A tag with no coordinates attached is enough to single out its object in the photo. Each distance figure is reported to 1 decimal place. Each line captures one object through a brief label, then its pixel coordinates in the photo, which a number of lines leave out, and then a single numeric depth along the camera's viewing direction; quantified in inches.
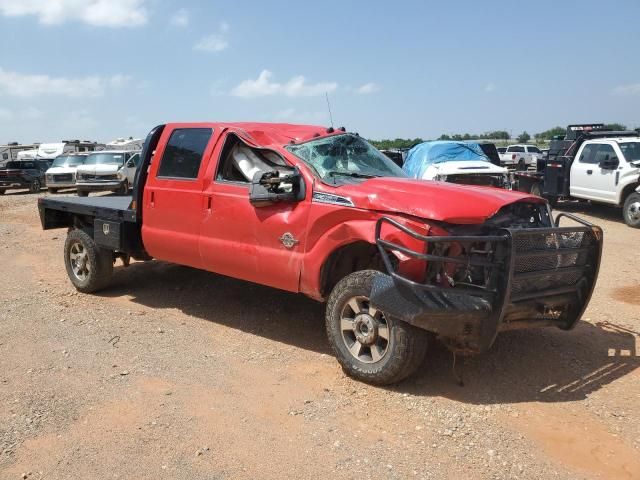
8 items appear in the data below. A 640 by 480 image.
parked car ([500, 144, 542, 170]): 1191.1
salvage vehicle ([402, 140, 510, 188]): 507.8
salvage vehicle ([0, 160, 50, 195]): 1002.1
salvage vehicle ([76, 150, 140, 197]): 805.9
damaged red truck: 152.6
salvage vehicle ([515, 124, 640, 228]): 502.6
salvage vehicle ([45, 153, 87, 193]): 889.5
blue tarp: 577.0
